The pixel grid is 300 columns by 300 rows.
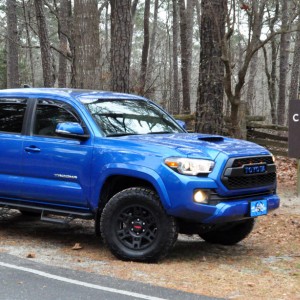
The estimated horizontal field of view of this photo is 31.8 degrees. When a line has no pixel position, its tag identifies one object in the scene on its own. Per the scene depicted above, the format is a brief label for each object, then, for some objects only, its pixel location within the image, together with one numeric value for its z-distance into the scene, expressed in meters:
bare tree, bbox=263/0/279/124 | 27.78
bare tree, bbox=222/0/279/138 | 10.47
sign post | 10.28
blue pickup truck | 5.99
